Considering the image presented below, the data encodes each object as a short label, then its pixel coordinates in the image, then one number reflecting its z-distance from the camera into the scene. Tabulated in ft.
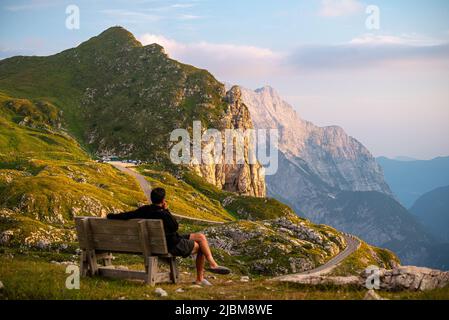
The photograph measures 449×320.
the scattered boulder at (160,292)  58.56
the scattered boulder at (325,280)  67.46
